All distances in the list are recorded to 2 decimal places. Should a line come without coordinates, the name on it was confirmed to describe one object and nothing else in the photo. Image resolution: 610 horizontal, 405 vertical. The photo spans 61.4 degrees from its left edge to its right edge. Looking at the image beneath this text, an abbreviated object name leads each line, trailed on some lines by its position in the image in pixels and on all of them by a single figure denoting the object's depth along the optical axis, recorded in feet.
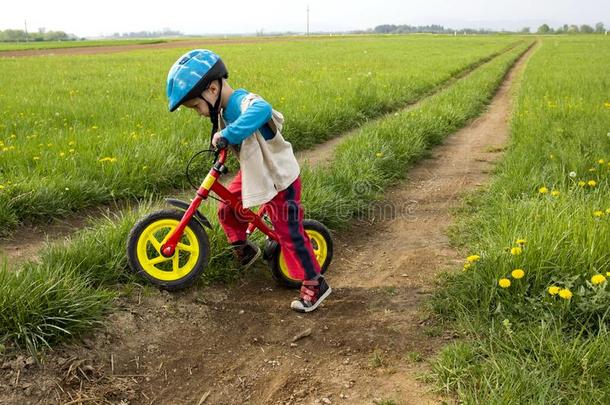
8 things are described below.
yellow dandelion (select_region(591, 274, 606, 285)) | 8.54
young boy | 8.93
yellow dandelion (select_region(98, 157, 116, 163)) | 16.86
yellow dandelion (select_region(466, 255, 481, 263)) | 10.23
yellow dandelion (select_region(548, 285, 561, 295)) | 8.63
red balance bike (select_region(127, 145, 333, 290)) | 9.99
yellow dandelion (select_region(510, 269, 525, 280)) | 9.14
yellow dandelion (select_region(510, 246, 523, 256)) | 9.89
